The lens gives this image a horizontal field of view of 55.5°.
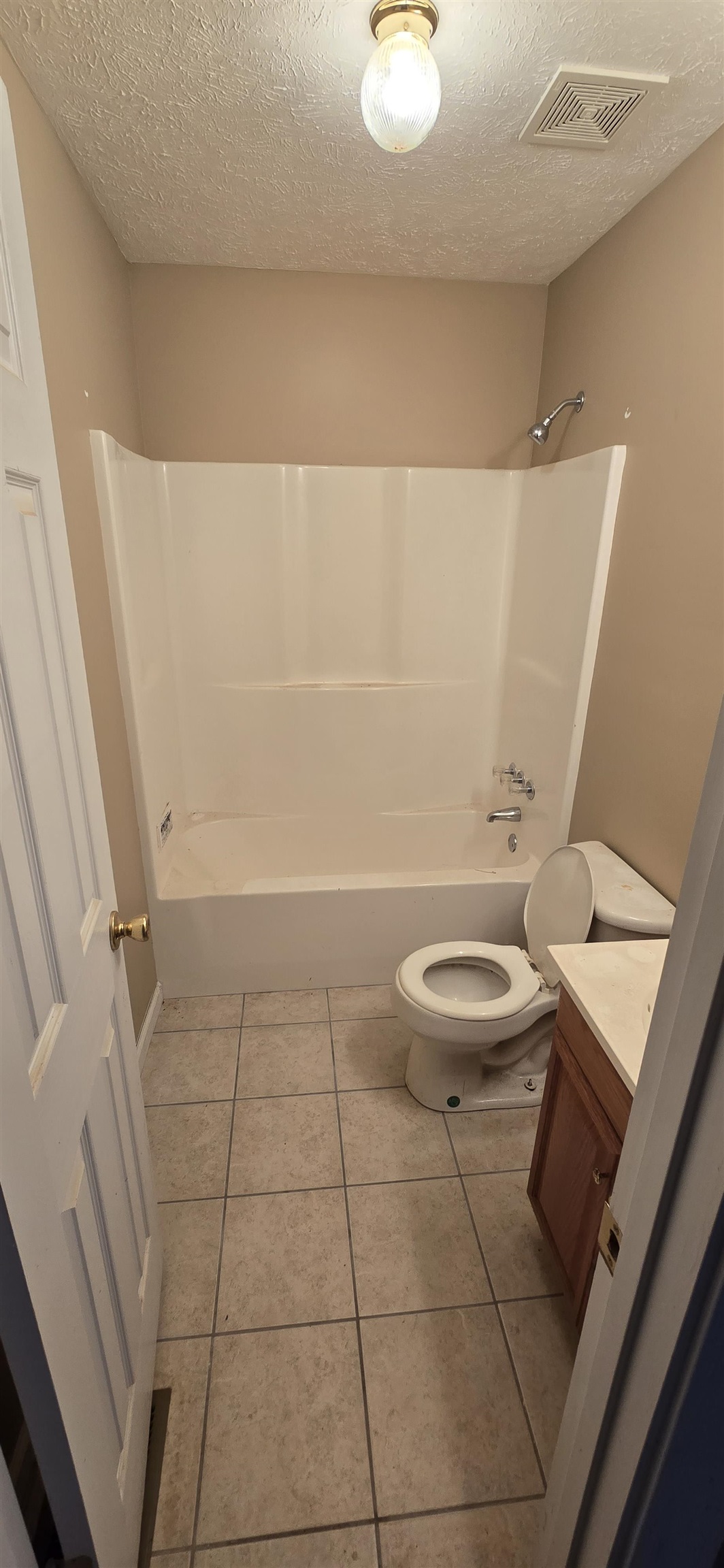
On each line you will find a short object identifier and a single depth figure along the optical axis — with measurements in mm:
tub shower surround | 2332
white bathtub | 2348
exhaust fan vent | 1362
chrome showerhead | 2191
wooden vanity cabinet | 1180
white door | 691
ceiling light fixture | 1198
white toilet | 1789
